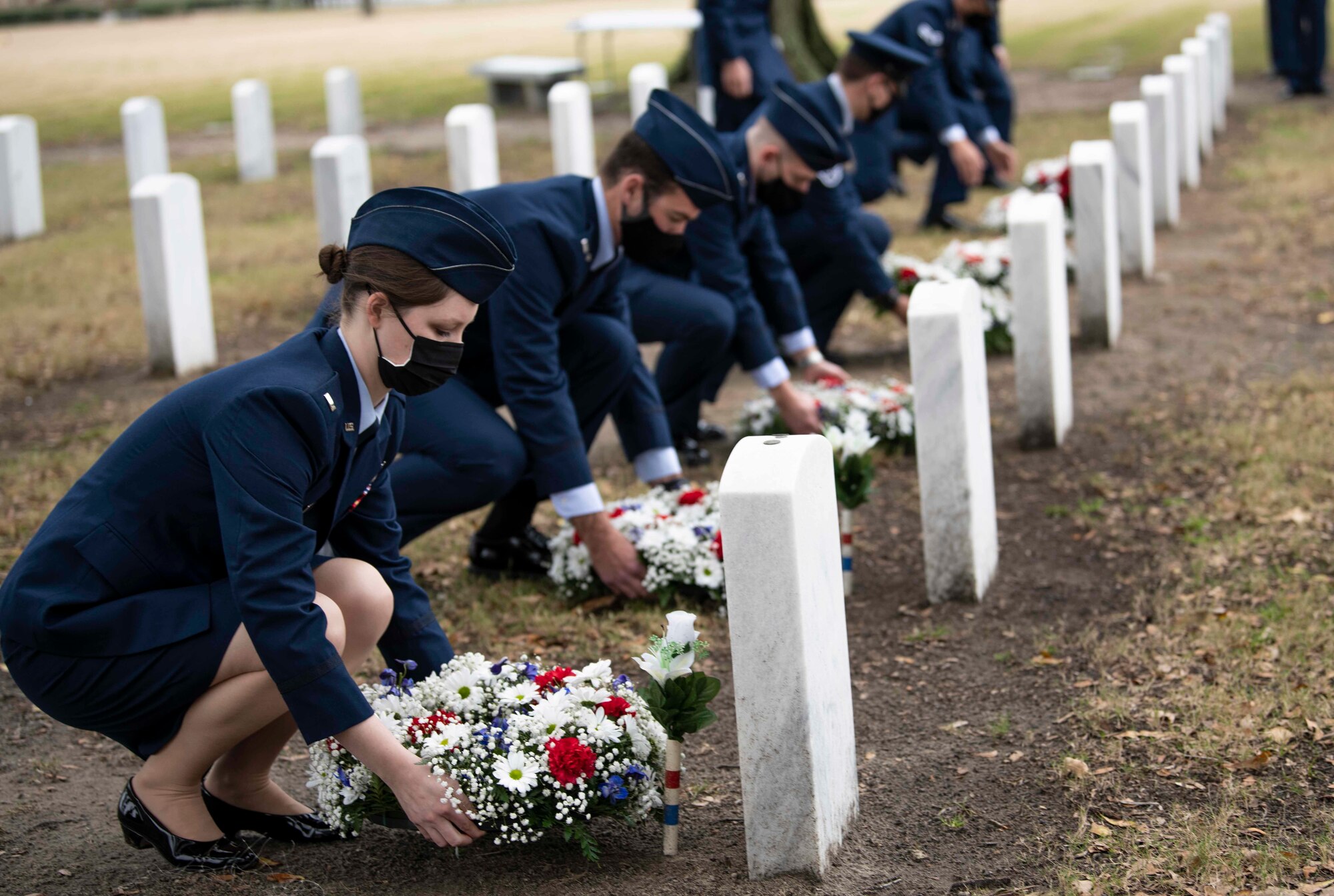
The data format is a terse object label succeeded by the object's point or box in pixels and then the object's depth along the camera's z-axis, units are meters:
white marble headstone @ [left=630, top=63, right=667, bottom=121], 12.05
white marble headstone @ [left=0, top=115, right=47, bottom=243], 11.53
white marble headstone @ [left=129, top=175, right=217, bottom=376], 7.43
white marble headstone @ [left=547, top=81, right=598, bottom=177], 10.79
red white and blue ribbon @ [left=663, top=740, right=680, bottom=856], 2.93
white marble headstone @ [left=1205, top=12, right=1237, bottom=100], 15.84
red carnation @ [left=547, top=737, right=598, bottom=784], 2.88
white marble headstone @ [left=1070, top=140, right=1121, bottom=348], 6.77
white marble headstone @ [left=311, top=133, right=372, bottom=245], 8.12
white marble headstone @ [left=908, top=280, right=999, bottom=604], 4.29
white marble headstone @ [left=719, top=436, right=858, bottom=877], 2.71
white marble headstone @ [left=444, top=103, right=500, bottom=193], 8.91
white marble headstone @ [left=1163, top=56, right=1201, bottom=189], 11.30
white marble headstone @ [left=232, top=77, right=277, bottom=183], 14.28
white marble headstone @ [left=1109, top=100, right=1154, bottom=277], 7.93
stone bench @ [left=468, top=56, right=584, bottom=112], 17.78
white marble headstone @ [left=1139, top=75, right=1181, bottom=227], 9.76
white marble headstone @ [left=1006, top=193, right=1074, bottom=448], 5.58
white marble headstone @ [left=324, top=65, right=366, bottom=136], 15.90
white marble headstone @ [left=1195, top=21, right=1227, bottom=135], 14.58
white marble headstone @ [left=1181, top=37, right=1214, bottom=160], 12.58
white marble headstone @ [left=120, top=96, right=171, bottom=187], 12.20
